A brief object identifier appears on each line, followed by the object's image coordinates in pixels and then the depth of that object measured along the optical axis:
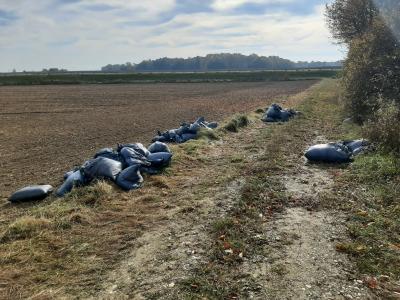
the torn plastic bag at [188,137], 15.02
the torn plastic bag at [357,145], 11.83
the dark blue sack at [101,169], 9.41
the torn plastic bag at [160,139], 15.21
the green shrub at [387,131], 10.90
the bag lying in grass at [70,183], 9.09
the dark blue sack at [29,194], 8.89
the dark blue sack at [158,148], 11.83
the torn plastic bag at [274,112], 20.66
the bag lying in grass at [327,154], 11.12
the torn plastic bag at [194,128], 15.62
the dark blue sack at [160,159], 10.69
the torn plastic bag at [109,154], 10.36
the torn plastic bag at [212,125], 17.61
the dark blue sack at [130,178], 9.27
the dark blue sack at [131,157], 10.10
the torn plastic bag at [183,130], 15.71
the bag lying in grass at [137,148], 10.77
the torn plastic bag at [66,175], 10.10
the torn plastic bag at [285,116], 20.38
